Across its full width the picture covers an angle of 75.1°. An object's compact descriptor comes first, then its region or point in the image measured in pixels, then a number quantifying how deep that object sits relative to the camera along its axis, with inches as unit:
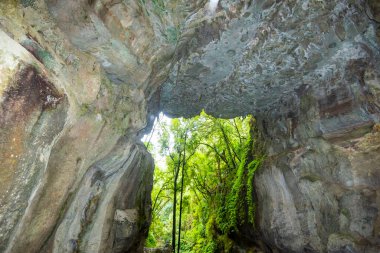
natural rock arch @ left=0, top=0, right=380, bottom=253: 112.7
